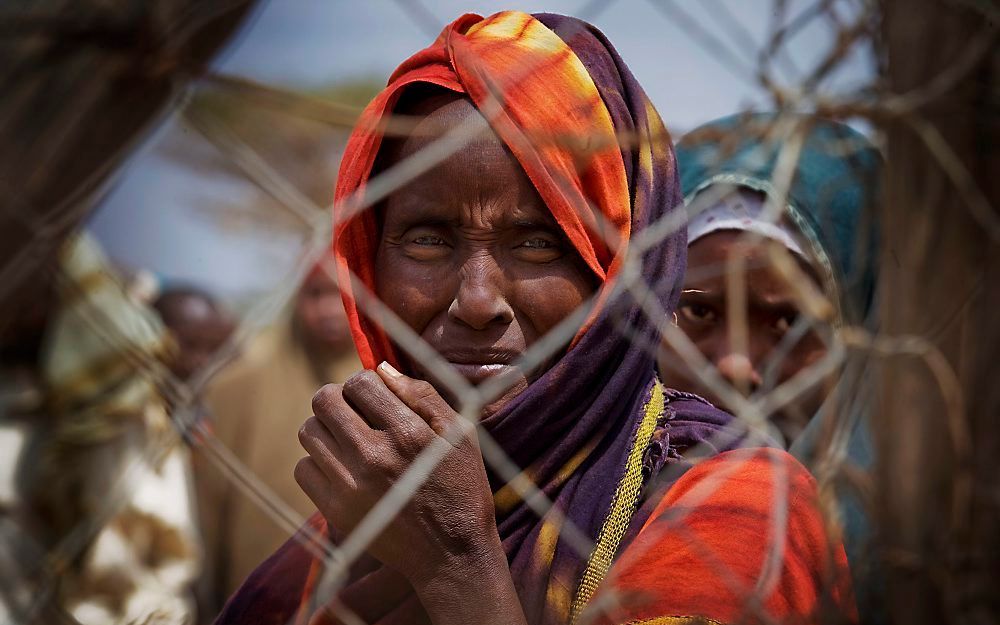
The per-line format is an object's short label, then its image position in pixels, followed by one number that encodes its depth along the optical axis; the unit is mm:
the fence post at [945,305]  1381
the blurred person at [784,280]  1911
